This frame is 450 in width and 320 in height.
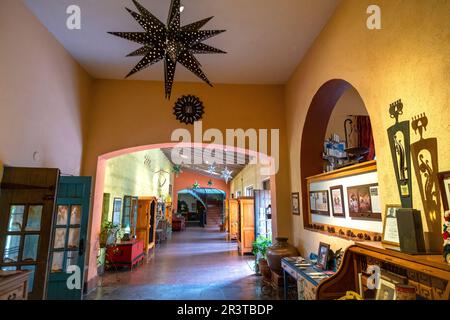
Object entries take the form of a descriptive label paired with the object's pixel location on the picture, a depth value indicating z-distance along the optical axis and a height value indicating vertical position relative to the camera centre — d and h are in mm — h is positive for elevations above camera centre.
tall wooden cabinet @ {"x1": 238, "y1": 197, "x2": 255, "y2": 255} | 7821 -678
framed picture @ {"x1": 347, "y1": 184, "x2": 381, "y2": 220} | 2520 +17
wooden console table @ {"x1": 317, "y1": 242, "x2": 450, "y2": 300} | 1332 -466
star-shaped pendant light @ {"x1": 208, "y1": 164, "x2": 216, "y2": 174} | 12581 +1955
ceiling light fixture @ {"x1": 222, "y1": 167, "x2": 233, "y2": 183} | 11937 +1526
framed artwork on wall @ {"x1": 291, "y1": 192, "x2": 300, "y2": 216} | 4270 +4
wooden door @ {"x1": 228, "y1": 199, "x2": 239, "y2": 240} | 10602 -654
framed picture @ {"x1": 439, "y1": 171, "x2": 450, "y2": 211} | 1504 +99
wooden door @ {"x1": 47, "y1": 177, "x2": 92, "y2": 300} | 3428 -523
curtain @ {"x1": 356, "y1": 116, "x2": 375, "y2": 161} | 4371 +1307
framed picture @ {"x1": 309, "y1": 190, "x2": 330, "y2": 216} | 3478 +23
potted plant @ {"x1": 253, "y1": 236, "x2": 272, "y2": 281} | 4940 -1108
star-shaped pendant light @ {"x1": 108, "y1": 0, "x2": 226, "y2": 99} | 2285 +1639
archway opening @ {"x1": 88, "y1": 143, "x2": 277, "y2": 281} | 4461 +378
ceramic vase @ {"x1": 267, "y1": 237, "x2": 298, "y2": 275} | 4168 -826
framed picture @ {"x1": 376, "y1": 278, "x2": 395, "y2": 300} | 1489 -545
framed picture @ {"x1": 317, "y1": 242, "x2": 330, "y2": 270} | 3048 -655
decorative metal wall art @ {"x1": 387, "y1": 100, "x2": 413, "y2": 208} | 1853 +384
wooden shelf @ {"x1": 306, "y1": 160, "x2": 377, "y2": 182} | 2565 +390
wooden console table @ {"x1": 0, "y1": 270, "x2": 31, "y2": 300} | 1944 -657
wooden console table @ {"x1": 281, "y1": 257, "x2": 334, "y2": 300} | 2697 -847
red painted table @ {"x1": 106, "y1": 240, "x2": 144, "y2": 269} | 5691 -1154
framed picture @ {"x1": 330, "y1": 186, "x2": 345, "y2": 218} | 3120 +34
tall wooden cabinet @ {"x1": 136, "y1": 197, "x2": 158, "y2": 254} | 7699 -556
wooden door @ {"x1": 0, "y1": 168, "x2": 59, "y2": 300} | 2660 -130
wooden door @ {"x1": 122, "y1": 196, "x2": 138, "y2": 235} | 6814 -247
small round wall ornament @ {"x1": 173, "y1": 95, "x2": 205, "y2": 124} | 4723 +1835
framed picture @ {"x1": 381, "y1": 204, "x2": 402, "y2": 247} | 1747 -171
